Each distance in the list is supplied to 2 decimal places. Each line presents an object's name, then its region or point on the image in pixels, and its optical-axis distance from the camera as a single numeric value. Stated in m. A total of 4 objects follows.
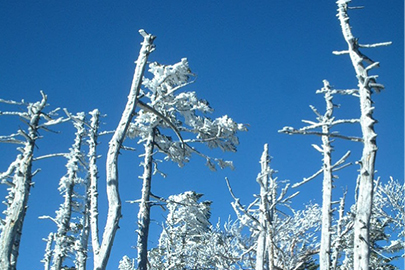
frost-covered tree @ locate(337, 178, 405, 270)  18.64
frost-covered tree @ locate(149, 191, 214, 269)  22.42
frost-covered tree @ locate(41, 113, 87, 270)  23.53
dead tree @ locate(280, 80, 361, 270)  12.98
